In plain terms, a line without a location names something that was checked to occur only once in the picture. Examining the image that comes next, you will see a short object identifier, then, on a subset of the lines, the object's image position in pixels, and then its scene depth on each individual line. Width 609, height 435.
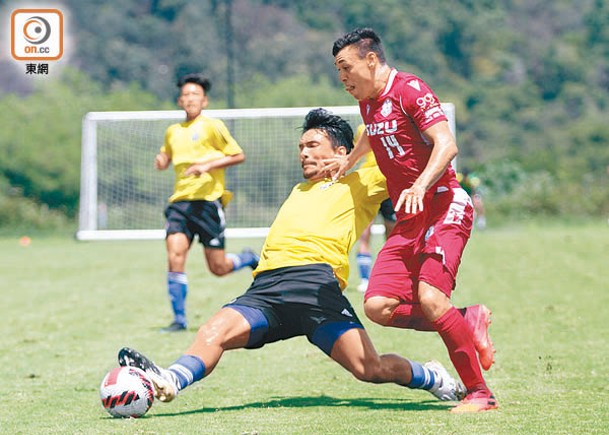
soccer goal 42.91
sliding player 13.05
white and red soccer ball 12.57
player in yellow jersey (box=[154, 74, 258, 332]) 22.31
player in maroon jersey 12.95
